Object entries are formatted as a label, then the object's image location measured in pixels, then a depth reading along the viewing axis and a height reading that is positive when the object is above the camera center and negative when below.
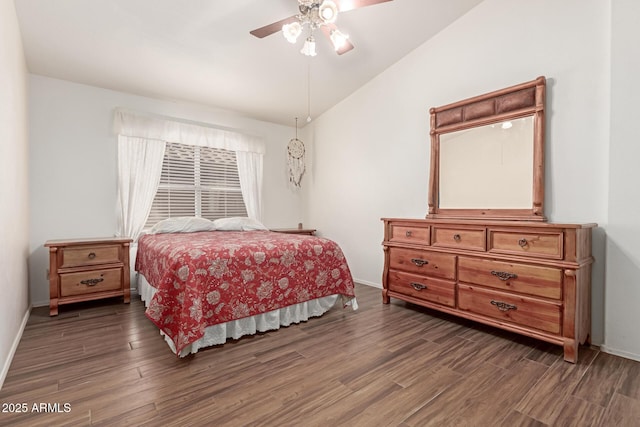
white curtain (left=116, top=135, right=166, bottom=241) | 3.70 +0.36
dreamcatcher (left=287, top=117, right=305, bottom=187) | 5.24 +0.86
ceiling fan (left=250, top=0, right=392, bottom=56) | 2.01 +1.36
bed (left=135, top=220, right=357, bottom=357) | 2.13 -0.62
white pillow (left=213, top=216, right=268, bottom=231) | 4.01 -0.21
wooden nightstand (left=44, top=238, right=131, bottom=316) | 2.92 -0.63
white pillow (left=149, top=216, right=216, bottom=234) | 3.67 -0.21
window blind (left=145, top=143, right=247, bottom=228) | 4.10 +0.34
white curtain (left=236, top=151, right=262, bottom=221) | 4.72 +0.45
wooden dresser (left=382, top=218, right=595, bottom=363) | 2.04 -0.51
